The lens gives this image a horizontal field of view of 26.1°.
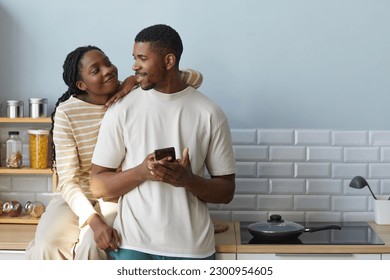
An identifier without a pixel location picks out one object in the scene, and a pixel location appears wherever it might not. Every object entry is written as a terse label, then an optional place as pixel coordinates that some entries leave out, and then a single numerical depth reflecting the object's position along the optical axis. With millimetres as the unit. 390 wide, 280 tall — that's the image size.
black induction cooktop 3732
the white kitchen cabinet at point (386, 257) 3660
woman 3551
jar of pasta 4074
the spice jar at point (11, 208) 4102
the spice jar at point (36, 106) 4043
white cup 4012
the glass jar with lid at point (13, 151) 4129
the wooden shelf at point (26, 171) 4055
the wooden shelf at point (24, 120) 4027
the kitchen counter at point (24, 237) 3645
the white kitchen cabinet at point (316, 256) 3656
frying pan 3723
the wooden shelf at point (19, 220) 4066
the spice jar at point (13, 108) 4059
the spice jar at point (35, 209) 4078
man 3424
